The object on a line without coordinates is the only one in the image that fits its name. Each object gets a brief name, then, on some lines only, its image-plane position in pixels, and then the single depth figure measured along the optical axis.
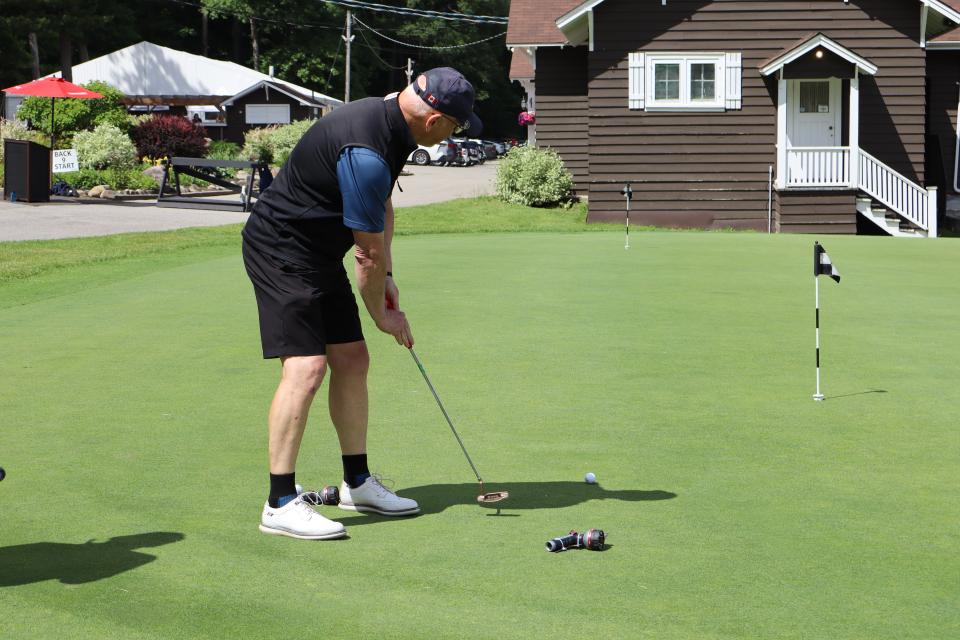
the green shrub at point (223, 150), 52.98
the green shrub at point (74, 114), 41.56
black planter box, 28.25
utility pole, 72.11
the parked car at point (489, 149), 75.03
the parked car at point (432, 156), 66.94
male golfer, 5.29
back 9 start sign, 29.20
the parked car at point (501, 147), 79.66
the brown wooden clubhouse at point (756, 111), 28.42
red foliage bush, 41.12
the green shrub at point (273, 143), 49.34
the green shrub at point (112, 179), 33.00
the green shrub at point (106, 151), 34.94
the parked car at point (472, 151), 68.81
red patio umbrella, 32.00
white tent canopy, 68.12
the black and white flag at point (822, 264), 8.65
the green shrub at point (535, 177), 30.91
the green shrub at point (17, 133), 35.09
